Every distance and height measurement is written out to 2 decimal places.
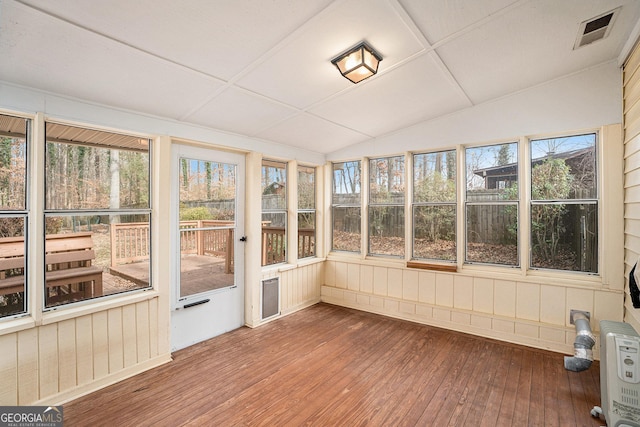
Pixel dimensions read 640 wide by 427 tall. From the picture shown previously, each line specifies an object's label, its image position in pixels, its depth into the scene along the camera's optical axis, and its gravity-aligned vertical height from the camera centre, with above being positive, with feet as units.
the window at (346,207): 14.85 +0.38
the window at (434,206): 12.29 +0.36
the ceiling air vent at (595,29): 6.72 +4.55
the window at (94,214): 7.43 +0.03
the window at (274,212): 12.76 +0.11
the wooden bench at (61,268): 6.79 -1.36
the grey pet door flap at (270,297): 12.22 -3.57
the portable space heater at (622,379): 5.74 -3.37
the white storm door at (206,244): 9.92 -1.08
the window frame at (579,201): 9.46 +0.43
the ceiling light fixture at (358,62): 6.77 +3.67
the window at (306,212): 14.52 +0.12
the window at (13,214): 6.68 +0.03
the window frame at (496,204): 10.81 +0.40
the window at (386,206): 13.58 +0.40
